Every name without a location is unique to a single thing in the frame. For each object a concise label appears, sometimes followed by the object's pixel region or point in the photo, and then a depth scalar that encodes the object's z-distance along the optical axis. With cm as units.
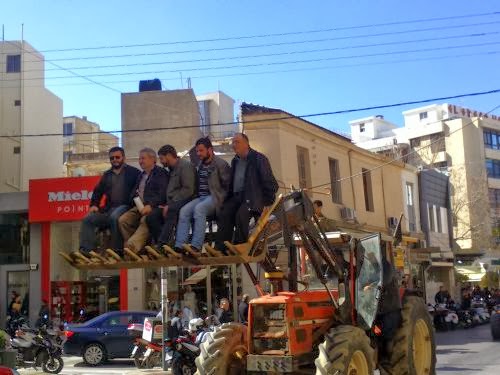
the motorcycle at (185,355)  1270
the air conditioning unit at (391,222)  3038
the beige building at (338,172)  2258
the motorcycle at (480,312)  2703
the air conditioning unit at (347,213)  2552
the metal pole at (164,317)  1292
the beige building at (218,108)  3950
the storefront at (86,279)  2242
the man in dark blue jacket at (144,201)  705
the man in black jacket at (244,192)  684
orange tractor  691
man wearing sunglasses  727
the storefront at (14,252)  2398
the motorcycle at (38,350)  1498
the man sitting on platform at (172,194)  691
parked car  1661
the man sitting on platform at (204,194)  677
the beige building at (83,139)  4772
